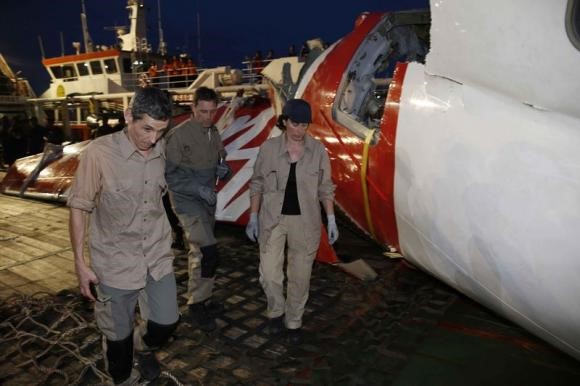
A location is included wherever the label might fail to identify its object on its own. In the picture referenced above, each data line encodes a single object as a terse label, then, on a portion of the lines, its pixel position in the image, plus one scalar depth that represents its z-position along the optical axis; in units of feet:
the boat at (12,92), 77.71
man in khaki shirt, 7.57
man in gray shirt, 11.88
